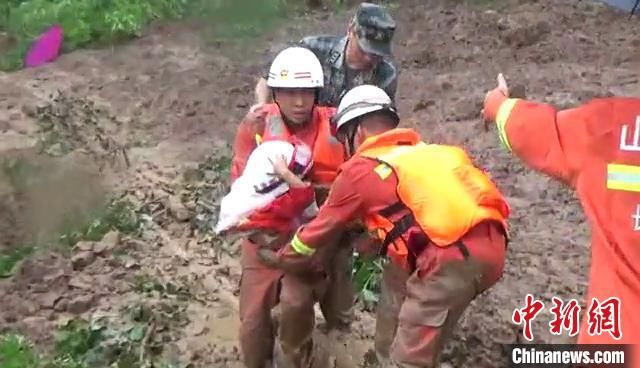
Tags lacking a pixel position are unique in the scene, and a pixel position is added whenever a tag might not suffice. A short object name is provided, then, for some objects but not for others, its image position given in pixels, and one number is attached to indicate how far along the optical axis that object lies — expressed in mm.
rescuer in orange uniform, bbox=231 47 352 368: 5469
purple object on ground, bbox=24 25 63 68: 13812
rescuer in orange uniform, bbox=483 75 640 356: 3400
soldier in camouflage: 5977
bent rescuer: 4508
